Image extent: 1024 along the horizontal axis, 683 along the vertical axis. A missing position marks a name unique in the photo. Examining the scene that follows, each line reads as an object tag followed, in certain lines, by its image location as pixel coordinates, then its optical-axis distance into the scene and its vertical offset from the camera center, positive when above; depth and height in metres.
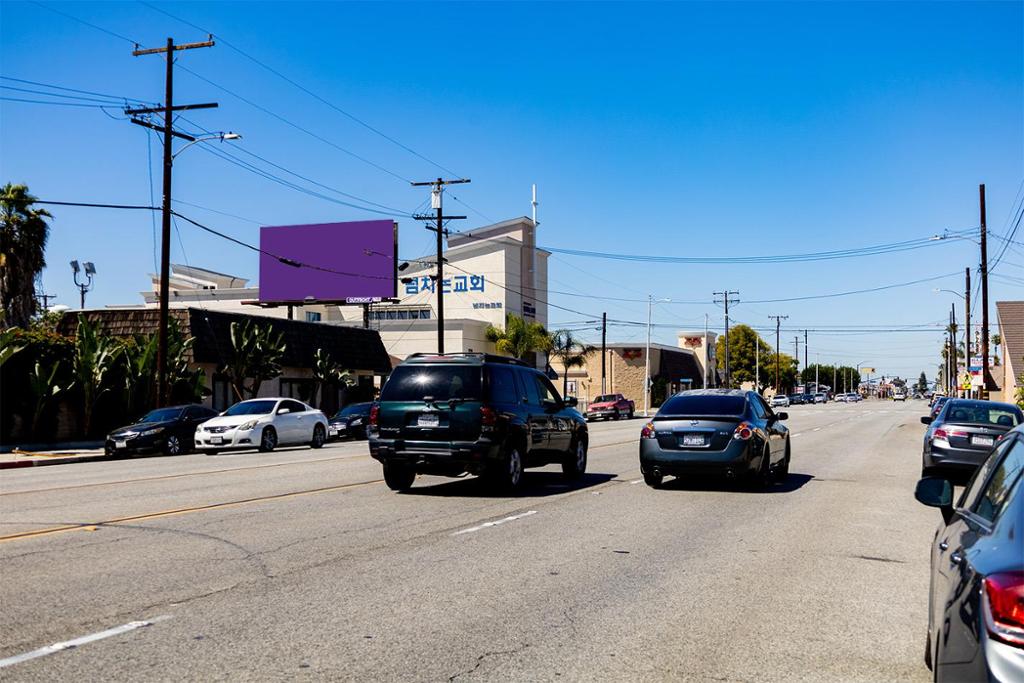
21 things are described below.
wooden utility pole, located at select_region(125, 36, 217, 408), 30.94 +6.18
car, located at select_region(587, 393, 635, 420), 62.50 -1.71
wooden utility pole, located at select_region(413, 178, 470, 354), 45.00 +7.83
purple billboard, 57.75 +7.00
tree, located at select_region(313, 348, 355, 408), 46.03 +0.35
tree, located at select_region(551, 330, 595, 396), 66.44 +2.23
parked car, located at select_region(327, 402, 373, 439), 37.09 -1.66
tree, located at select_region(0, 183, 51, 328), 36.12 +4.77
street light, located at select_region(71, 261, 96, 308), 74.88 +8.27
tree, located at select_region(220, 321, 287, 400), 39.56 +0.87
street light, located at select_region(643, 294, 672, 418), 73.81 -0.51
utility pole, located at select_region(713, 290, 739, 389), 93.81 +5.95
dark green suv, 14.48 -0.62
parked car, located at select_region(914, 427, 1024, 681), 3.40 -0.78
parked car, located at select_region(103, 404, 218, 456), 27.38 -1.57
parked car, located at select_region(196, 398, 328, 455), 27.42 -1.40
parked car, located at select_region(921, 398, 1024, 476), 17.55 -0.93
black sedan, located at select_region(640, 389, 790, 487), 15.16 -0.91
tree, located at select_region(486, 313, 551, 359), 63.91 +2.79
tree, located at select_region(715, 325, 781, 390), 122.22 +3.71
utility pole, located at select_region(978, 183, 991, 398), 43.00 +4.44
